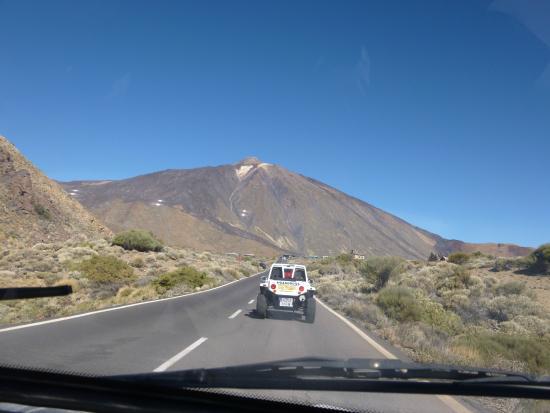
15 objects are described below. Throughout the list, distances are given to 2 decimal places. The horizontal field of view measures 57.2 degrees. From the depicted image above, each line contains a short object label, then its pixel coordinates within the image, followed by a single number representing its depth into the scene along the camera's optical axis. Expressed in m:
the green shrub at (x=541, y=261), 38.53
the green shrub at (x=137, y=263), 35.90
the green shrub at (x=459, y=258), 55.69
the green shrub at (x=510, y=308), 19.62
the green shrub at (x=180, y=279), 24.01
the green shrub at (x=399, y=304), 15.79
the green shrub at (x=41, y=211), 48.53
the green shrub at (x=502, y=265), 42.59
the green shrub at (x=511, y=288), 26.80
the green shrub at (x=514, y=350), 9.65
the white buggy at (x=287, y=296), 14.62
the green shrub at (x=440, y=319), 14.83
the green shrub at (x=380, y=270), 30.11
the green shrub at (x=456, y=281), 29.11
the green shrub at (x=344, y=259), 61.08
